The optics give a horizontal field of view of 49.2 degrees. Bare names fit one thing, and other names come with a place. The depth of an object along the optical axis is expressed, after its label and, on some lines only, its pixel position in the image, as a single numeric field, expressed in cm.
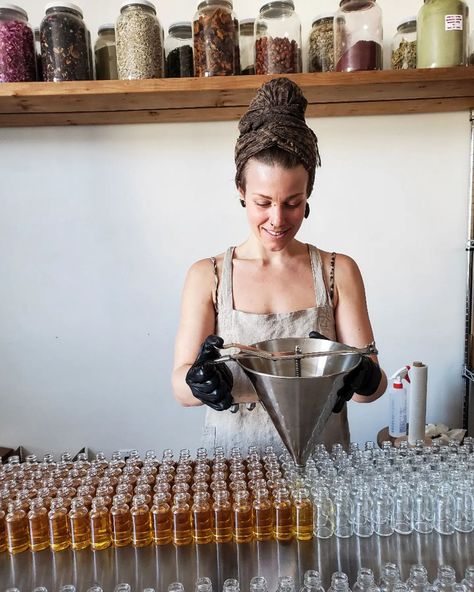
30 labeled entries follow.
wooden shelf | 152
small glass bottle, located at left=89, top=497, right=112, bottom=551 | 81
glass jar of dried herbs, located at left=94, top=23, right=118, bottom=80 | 166
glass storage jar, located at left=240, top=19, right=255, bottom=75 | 167
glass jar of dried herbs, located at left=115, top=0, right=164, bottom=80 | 153
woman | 104
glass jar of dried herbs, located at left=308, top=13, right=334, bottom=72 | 162
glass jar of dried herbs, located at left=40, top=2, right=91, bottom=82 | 153
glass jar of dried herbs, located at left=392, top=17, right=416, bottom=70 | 164
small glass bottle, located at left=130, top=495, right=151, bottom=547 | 81
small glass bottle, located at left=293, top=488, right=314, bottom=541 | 82
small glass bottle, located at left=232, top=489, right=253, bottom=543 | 82
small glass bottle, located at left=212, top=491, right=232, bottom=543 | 82
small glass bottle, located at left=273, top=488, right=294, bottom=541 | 82
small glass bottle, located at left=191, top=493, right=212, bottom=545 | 81
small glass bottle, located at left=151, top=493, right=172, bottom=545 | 82
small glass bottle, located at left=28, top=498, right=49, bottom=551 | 81
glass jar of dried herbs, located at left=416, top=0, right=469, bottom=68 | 150
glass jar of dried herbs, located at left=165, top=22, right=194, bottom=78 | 162
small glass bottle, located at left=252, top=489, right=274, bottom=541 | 82
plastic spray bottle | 174
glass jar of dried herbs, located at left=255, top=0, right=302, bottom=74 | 157
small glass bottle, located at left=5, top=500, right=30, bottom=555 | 81
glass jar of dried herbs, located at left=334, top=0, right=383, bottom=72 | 155
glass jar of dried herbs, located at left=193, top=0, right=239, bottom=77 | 153
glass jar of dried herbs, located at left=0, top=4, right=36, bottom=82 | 155
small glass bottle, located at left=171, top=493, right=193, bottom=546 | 81
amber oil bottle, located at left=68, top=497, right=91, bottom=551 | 81
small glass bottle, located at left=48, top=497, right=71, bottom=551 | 81
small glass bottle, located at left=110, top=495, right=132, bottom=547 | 81
